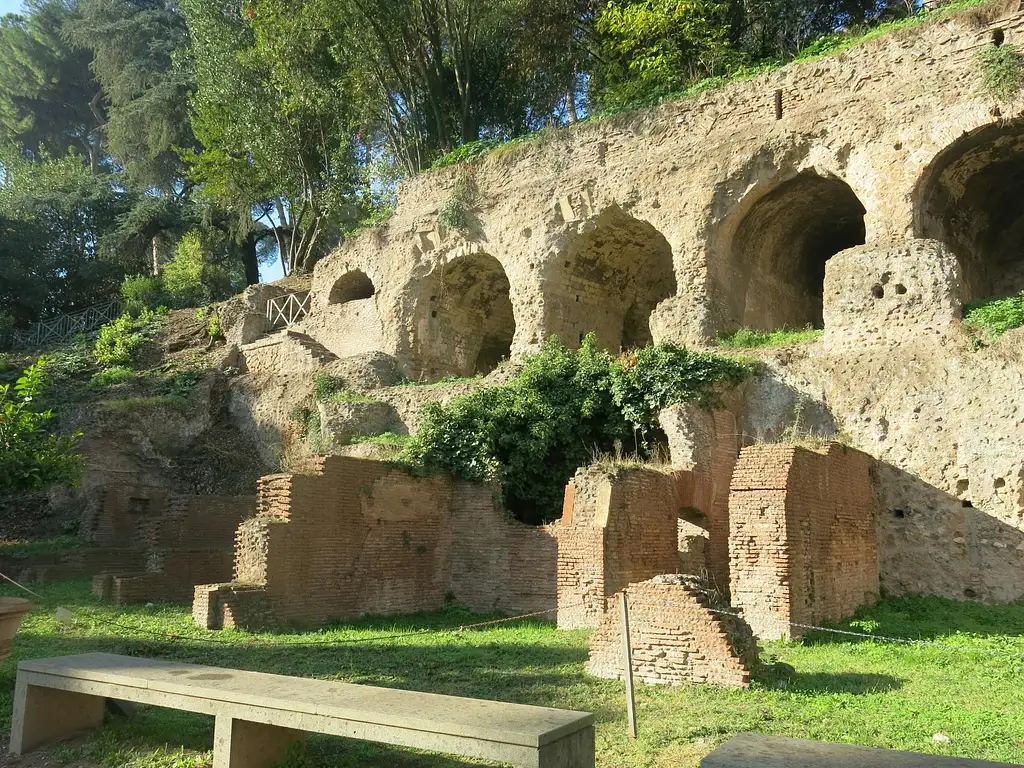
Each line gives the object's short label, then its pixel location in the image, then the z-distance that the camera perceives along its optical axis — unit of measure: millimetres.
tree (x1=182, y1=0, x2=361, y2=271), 25406
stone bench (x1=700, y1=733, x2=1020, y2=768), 3158
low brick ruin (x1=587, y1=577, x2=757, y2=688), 6770
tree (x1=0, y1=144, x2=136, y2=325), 30844
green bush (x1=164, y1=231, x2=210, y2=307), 30422
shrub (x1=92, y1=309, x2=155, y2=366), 24547
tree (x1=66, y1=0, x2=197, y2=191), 34281
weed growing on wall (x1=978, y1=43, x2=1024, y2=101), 12945
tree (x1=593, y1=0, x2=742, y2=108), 19172
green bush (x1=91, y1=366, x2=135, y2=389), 22844
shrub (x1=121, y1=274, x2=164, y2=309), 30089
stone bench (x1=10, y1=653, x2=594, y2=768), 4172
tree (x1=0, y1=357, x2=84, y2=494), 8312
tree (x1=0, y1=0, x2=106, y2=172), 42469
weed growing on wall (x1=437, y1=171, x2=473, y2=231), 19953
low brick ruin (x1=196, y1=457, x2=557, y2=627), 10766
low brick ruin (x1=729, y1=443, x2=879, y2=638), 8914
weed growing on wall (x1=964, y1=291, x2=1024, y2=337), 11241
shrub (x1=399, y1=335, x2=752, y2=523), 12742
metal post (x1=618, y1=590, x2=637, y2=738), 5629
